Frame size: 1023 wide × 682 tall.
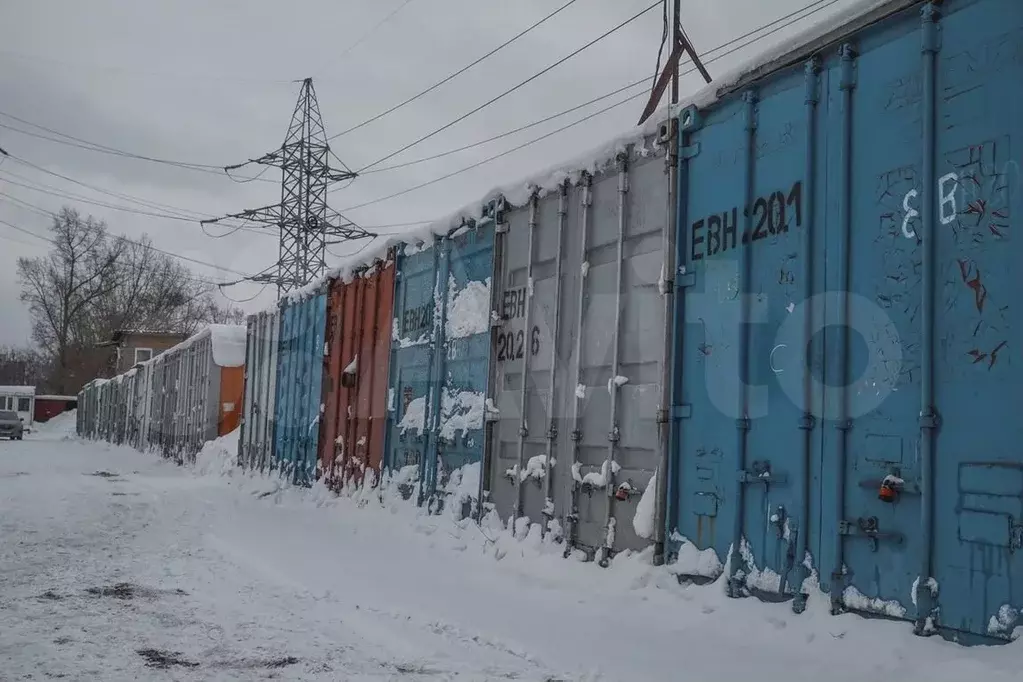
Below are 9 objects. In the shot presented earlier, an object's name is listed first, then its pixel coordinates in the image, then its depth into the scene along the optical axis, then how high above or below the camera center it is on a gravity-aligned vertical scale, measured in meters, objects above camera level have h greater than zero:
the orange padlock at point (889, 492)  4.70 -0.38
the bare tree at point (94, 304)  64.62 +6.42
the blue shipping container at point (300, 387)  14.07 +0.16
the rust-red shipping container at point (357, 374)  11.70 +0.33
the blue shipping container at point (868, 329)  4.38 +0.50
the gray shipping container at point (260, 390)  16.53 +0.10
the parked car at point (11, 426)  40.75 -1.82
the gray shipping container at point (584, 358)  6.85 +0.41
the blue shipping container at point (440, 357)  9.31 +0.50
